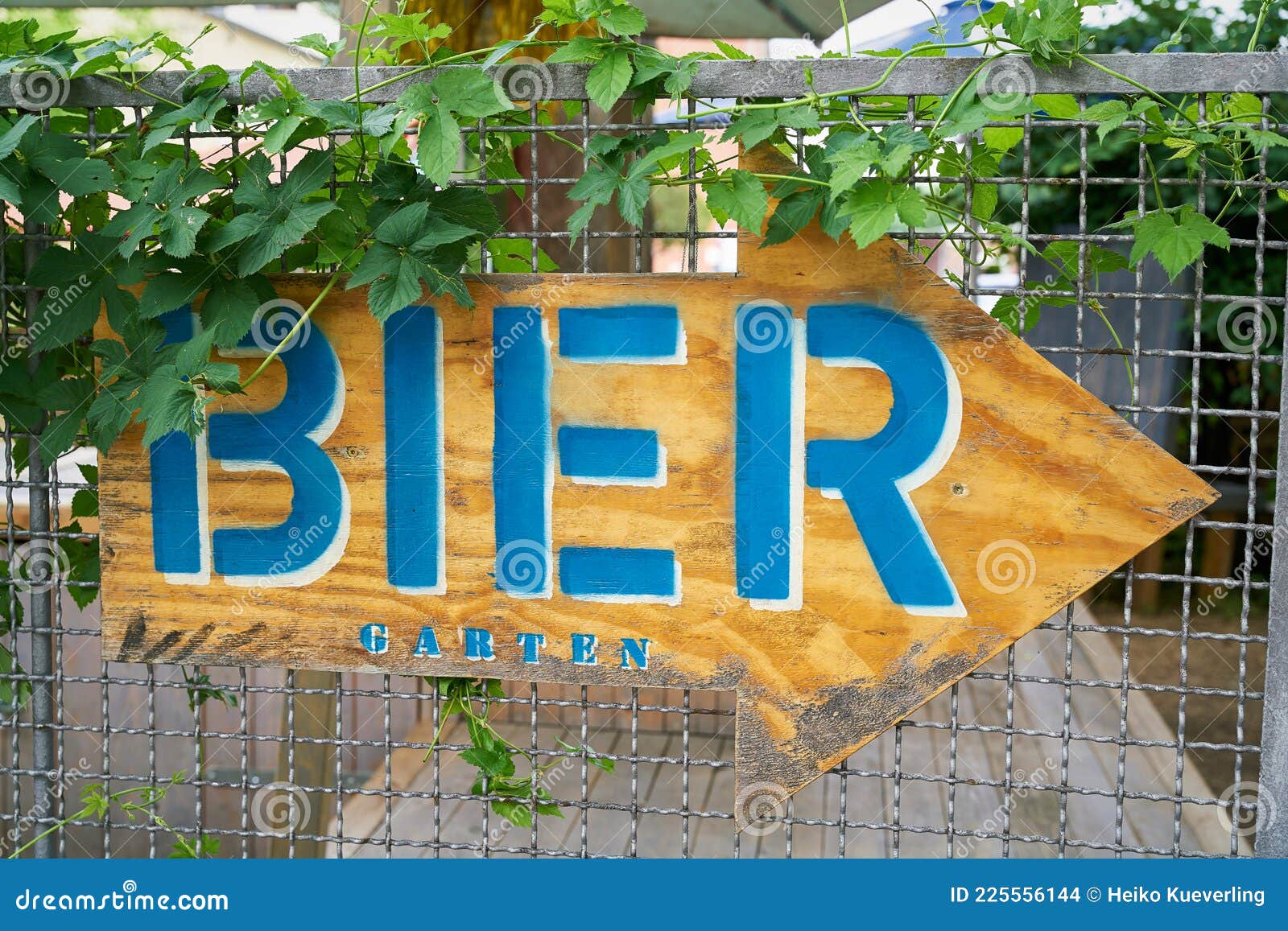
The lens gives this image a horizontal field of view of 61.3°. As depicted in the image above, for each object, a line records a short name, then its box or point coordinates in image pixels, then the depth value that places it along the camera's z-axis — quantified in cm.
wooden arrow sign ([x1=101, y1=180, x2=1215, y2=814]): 142
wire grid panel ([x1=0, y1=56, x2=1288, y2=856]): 143
